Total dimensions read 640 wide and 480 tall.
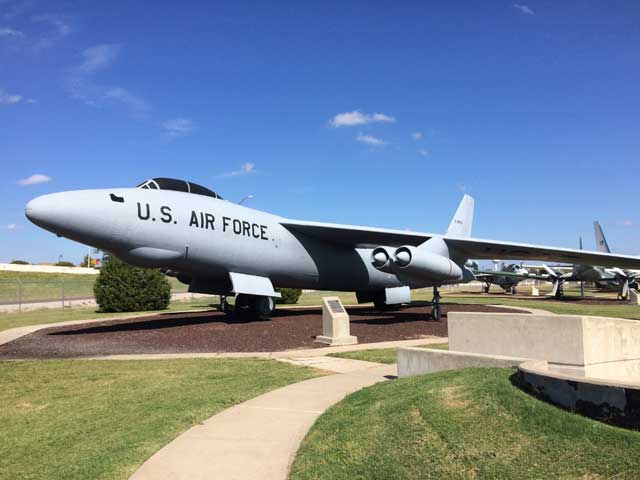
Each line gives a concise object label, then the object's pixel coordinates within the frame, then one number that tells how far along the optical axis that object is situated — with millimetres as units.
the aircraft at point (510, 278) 49094
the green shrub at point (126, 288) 25766
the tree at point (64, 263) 125888
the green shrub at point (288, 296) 32562
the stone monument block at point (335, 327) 12898
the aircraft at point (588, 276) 39656
